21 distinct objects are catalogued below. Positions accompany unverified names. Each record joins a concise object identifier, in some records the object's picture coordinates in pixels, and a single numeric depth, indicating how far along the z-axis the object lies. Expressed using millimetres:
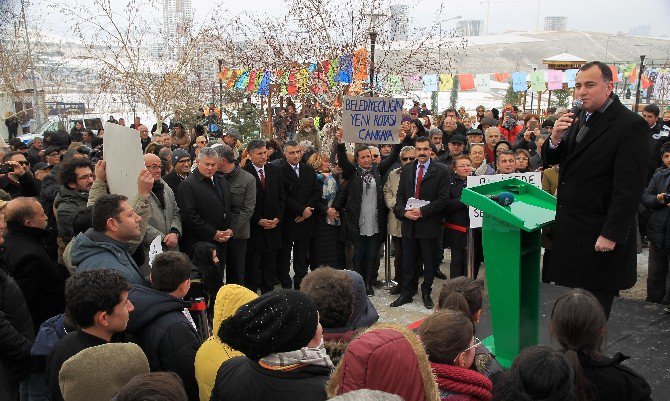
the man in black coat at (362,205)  7672
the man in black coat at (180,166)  7426
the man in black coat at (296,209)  7801
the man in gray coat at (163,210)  6219
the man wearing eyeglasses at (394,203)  7598
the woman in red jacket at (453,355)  2623
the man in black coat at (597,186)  3775
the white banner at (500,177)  6529
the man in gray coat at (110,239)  4164
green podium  4312
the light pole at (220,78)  19328
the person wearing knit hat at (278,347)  2391
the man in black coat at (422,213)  7254
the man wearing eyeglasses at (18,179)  7367
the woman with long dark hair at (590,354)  2848
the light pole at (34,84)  22781
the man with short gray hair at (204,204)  6770
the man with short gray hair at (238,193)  7254
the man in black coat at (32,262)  4500
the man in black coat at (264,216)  7602
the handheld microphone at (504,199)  4328
